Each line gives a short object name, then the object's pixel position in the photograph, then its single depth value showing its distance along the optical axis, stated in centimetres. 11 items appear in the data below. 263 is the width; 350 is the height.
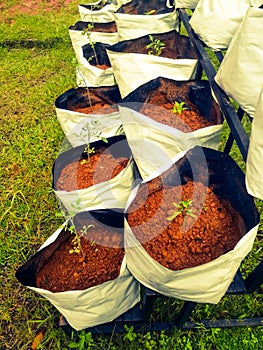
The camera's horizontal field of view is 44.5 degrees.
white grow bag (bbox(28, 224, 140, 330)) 108
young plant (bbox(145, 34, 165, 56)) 176
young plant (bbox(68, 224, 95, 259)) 122
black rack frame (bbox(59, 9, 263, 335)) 120
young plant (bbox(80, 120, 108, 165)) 151
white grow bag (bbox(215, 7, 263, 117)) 105
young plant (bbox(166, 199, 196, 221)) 105
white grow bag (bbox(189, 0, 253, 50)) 133
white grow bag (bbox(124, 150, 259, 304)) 92
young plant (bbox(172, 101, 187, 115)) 144
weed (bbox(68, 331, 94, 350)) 133
